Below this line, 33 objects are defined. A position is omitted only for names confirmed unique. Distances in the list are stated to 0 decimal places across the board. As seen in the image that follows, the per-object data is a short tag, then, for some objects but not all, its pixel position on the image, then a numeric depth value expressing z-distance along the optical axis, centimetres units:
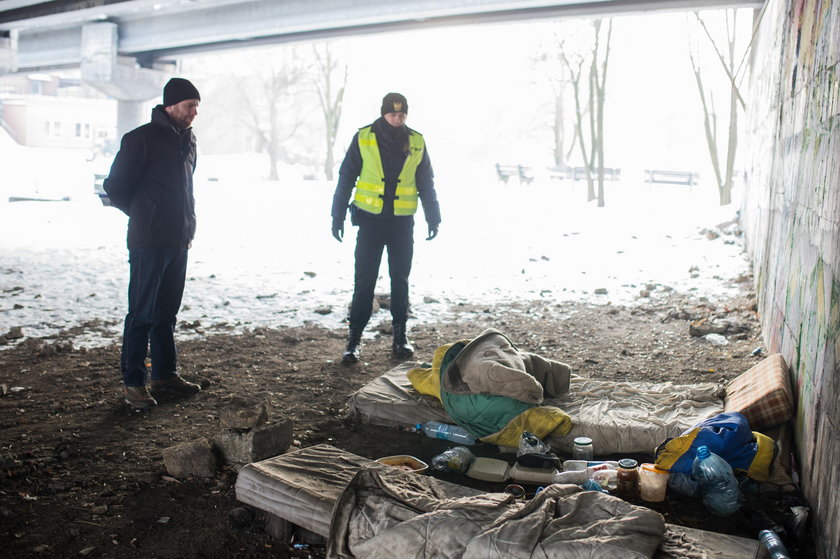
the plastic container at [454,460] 399
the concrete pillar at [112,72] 1886
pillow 405
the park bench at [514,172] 2317
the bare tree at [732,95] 1552
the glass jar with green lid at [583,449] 407
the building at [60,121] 4650
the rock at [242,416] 393
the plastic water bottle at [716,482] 349
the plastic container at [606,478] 371
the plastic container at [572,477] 376
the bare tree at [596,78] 1620
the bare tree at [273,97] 3266
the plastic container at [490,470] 388
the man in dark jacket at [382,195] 578
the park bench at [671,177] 2144
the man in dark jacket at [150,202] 461
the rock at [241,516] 337
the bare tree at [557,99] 2856
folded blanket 430
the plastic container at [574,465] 390
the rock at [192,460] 381
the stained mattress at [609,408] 423
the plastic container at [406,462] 396
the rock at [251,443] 385
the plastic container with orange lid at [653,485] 362
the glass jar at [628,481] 363
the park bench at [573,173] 2278
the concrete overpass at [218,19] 1245
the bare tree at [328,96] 2572
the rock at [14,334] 634
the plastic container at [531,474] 383
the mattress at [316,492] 299
